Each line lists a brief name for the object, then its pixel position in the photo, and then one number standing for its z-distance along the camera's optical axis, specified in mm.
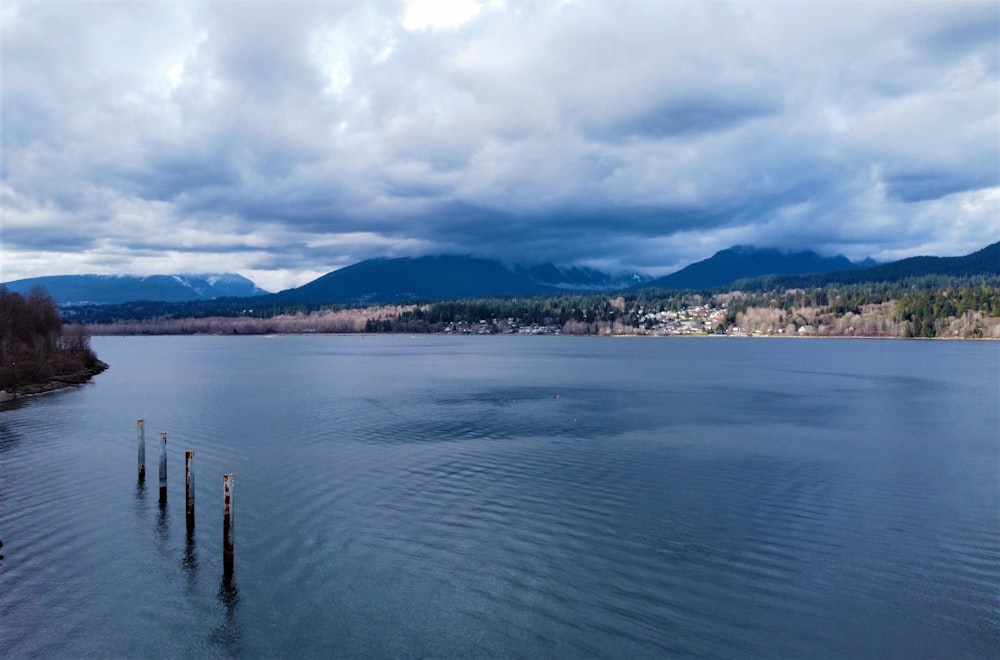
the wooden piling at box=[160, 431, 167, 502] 27219
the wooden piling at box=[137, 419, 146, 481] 30789
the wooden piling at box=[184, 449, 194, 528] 23381
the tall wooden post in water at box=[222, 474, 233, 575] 19609
